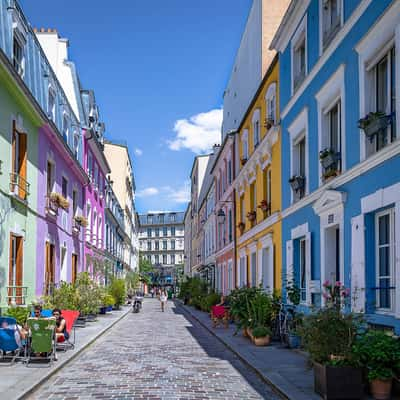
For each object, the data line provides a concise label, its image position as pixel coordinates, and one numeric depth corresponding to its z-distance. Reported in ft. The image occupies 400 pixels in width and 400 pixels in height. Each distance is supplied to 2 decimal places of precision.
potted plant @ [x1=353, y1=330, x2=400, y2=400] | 25.58
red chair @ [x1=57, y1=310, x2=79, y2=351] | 45.63
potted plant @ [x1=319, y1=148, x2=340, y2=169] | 38.88
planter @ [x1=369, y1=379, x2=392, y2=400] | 25.77
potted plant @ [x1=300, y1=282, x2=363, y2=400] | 25.96
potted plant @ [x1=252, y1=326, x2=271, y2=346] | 48.91
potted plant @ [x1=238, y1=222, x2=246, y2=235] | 82.13
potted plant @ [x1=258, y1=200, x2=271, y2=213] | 62.90
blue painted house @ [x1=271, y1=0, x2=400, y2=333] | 30.12
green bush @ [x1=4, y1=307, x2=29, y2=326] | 43.68
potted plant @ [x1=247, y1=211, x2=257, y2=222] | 72.28
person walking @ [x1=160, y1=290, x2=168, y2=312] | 121.18
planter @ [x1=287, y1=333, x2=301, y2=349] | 46.02
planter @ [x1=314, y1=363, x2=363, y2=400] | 25.93
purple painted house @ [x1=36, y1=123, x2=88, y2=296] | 60.70
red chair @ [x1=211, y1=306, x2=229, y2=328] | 71.72
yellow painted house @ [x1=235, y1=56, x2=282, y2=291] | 58.18
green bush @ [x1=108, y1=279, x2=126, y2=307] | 109.60
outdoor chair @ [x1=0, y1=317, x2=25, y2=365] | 36.94
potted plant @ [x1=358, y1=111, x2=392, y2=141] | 30.30
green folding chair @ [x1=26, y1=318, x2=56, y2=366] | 37.17
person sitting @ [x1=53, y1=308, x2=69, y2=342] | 42.91
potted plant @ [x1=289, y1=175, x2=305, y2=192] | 48.12
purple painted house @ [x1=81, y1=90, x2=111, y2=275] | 94.48
